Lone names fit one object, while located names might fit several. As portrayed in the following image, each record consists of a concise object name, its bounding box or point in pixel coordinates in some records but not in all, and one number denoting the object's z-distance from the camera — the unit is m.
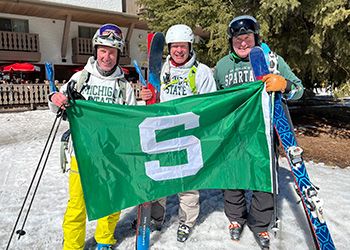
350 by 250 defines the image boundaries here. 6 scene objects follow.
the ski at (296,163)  2.59
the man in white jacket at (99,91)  2.73
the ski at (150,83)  2.90
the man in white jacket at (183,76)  3.00
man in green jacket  2.91
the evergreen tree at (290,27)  5.80
